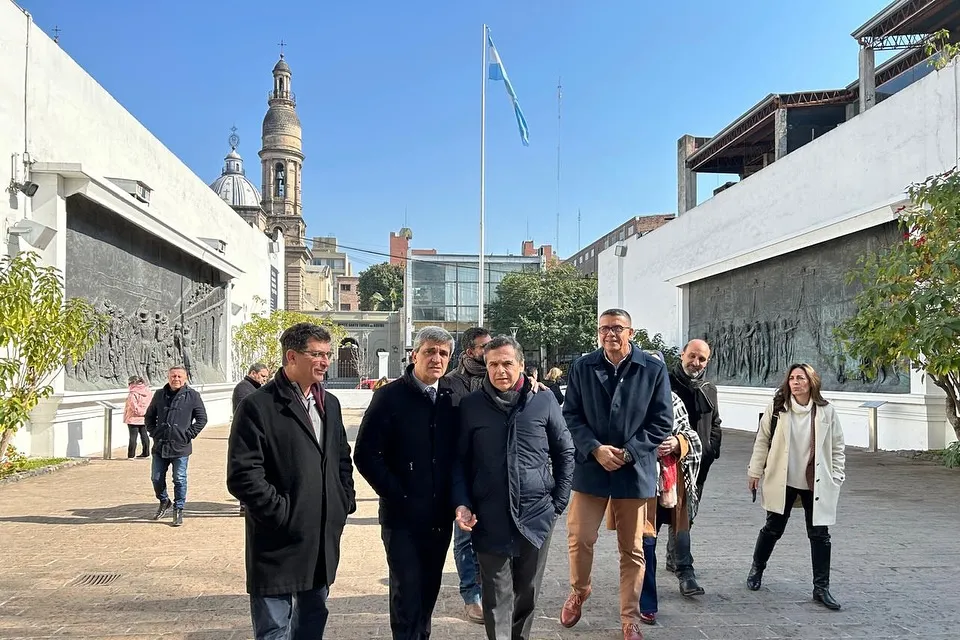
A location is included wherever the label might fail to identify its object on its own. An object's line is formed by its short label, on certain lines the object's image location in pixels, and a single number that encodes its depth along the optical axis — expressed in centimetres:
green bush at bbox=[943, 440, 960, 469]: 1126
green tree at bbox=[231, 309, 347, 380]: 2641
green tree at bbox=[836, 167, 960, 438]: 1006
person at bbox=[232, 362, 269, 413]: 830
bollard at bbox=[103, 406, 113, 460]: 1346
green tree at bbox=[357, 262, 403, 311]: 8294
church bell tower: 5981
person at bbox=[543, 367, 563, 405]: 1053
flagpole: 2658
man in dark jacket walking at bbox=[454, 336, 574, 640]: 383
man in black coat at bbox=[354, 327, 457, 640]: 373
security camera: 1206
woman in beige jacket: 521
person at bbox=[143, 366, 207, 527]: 791
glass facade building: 5503
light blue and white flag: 2595
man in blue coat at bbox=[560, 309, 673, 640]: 451
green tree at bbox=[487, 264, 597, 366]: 5353
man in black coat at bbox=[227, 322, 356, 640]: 329
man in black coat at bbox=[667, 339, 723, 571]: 553
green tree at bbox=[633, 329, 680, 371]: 2472
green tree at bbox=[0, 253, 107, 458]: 1027
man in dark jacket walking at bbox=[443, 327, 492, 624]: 492
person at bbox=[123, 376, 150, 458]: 1366
